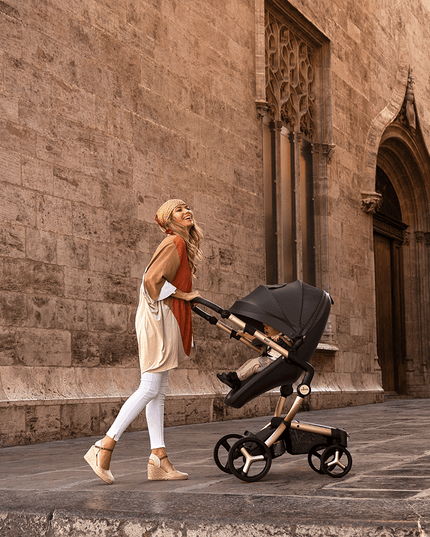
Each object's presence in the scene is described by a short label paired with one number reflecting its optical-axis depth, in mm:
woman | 4199
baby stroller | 4168
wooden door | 16781
